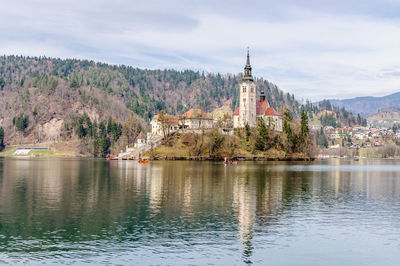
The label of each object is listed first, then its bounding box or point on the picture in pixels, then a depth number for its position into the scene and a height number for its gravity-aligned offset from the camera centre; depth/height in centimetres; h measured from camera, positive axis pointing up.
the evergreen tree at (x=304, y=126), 19662 +965
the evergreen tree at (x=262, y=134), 19762 +608
